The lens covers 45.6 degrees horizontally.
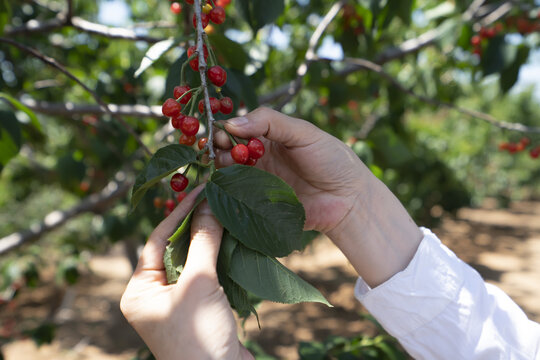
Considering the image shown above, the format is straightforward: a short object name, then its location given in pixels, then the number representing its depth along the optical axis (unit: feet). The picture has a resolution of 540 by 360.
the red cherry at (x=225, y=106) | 1.70
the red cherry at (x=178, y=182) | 1.65
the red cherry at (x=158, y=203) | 2.26
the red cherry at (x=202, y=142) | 1.66
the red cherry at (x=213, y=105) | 1.67
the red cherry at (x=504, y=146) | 4.55
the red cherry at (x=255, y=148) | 1.63
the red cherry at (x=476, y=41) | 3.61
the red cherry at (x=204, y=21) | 1.74
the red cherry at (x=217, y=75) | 1.64
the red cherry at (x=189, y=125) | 1.58
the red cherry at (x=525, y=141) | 4.42
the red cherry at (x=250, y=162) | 1.62
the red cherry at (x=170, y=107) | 1.59
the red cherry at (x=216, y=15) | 1.84
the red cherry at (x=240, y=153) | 1.57
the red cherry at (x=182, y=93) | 1.62
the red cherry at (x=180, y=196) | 1.76
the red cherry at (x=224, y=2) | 2.74
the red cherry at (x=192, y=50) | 1.68
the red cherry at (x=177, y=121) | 1.62
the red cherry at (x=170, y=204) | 1.99
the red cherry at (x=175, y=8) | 2.21
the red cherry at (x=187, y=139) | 1.64
